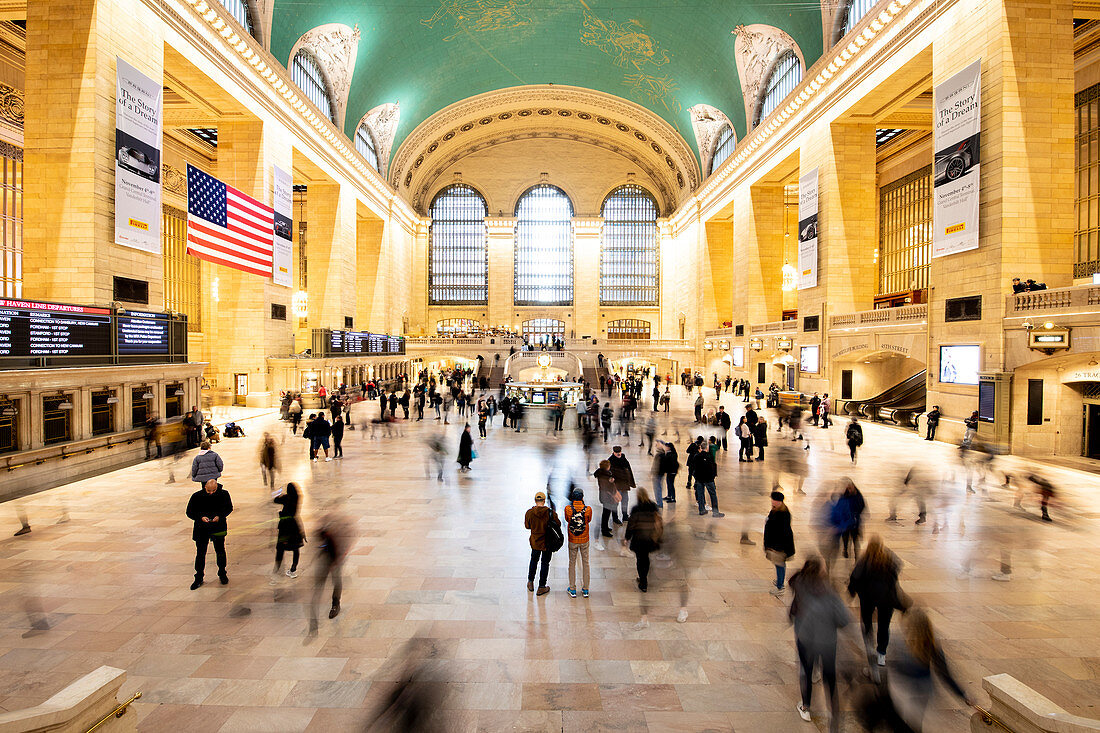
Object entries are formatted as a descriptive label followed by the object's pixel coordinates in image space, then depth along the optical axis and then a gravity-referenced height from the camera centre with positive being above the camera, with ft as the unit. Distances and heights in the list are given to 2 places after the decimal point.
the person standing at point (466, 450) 36.71 -6.28
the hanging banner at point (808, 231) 78.02 +18.63
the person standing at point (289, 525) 18.74 -5.86
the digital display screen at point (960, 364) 48.49 -0.26
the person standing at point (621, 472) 24.22 -5.05
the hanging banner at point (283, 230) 75.72 +17.34
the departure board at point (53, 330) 32.63 +1.41
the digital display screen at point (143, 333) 41.19 +1.52
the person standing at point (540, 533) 18.41 -5.93
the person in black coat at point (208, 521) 18.89 -5.77
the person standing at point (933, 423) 51.57 -5.84
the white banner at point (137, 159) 46.01 +16.76
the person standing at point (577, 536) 18.52 -6.01
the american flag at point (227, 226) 57.62 +14.59
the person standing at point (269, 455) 31.71 -5.84
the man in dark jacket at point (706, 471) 26.89 -5.50
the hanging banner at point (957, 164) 49.19 +18.32
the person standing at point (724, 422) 43.34 -4.98
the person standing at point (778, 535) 17.69 -5.69
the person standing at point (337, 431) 40.68 -5.68
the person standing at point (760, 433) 39.75 -5.36
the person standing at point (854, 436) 39.04 -5.39
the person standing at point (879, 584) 13.89 -5.74
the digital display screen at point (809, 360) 75.92 -0.03
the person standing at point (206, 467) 22.38 -4.68
